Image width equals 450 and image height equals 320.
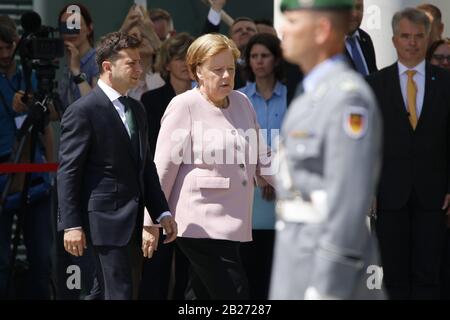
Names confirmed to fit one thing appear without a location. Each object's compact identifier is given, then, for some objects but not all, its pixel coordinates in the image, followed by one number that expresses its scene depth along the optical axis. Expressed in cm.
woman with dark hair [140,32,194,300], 1708
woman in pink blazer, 1409
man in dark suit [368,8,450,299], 1623
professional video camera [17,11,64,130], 1644
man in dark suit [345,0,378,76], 1758
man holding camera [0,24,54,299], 1687
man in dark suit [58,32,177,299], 1362
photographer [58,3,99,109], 1730
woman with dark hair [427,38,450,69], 1828
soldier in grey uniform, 845
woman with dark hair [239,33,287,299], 1709
